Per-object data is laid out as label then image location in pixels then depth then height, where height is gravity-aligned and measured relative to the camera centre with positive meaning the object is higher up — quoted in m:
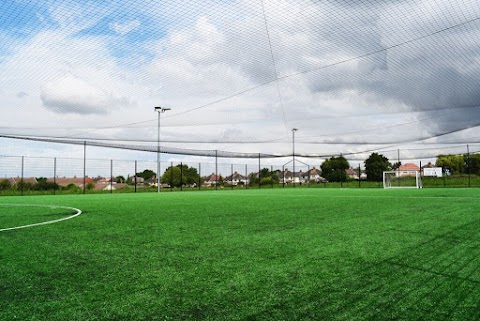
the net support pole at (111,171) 24.35 +0.87
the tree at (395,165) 33.22 +1.41
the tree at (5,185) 20.25 +0.04
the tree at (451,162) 51.04 +2.67
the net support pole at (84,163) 22.78 +1.32
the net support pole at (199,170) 29.77 +1.06
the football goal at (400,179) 29.56 +0.15
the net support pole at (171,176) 28.53 +0.60
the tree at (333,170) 36.47 +1.35
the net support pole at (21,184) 20.66 +0.09
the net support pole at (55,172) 21.91 +0.76
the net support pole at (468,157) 27.33 +1.67
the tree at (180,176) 29.00 +0.60
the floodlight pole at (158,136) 20.17 +2.90
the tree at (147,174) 26.67 +0.72
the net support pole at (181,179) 28.13 +0.31
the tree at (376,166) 35.12 +1.51
